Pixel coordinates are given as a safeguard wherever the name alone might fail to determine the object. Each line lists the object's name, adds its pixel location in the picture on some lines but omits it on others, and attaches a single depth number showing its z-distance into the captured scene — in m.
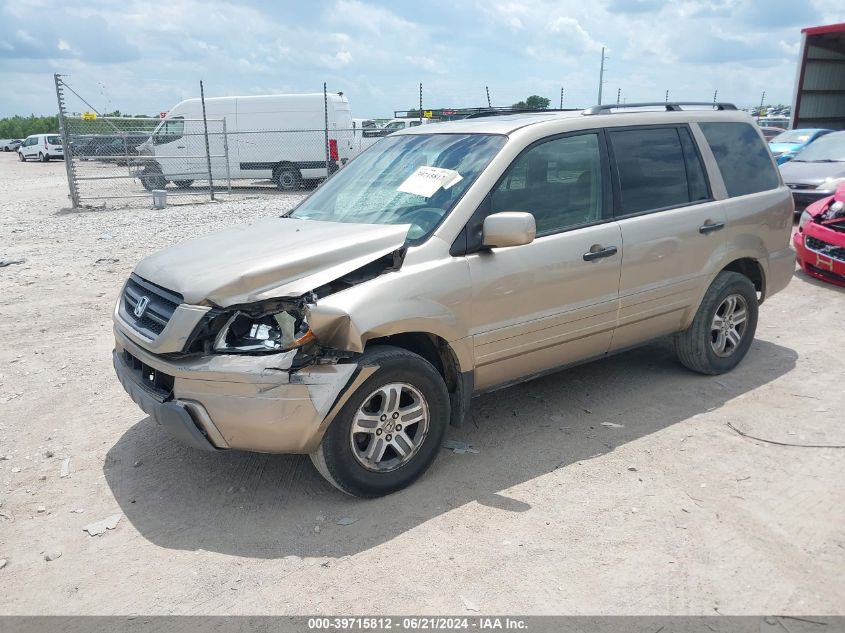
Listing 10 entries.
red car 7.44
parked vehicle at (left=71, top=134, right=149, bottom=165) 15.04
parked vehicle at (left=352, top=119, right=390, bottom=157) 17.80
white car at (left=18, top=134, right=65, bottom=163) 38.94
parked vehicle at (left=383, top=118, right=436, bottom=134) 20.52
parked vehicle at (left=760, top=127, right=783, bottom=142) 22.70
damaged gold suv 3.23
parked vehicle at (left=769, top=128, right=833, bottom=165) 14.67
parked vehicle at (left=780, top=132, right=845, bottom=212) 10.81
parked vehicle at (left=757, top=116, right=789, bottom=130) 29.47
